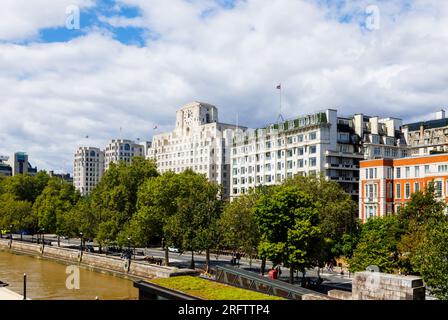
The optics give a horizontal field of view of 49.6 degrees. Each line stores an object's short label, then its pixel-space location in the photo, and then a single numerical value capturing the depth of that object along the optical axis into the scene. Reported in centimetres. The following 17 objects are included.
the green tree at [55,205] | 10156
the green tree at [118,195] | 7879
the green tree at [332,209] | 6631
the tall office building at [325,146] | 9969
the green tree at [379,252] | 4841
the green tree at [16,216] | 11275
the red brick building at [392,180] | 7738
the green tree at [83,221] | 8588
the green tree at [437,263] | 3103
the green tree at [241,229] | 6288
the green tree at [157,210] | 7113
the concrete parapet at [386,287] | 2645
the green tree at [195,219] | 6606
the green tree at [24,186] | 14175
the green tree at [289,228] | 5259
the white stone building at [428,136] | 11169
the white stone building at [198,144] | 15250
